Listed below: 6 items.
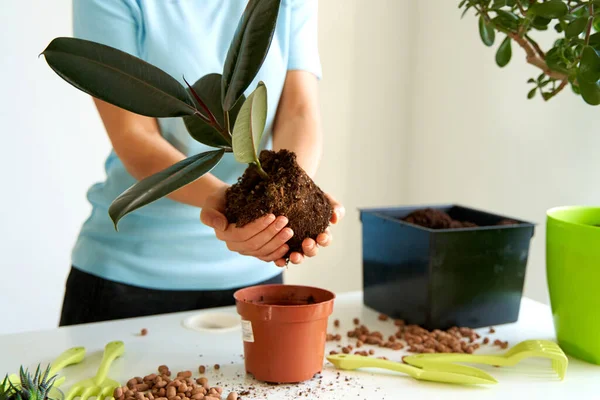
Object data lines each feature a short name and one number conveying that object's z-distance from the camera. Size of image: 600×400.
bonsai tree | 1.09
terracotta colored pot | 1.03
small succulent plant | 0.83
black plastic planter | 1.33
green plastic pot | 1.16
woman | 1.42
